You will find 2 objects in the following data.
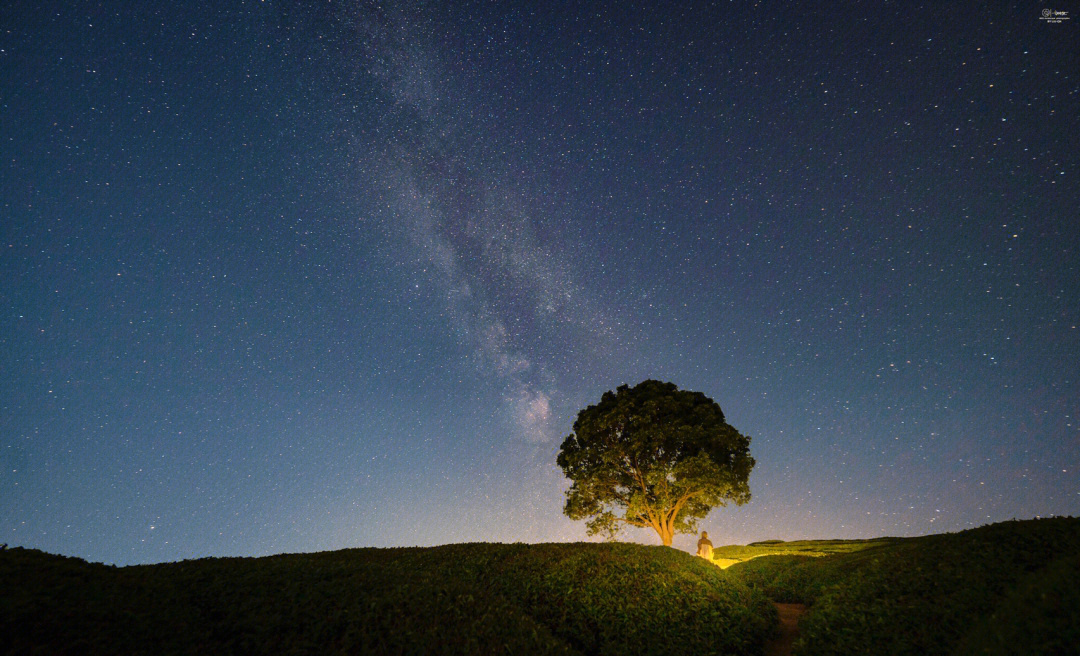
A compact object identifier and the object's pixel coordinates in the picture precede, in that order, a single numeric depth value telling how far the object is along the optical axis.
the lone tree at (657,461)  26.30
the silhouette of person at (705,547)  26.24
